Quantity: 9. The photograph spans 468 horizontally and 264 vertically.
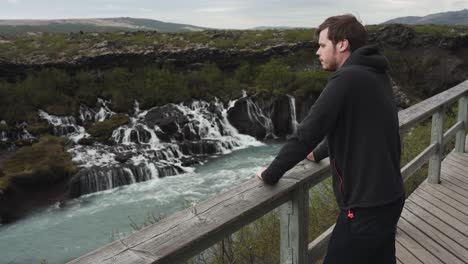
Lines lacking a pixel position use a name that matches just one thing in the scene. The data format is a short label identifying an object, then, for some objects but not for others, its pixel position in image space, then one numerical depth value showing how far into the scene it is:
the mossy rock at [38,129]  19.52
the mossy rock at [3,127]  19.33
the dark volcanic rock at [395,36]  35.62
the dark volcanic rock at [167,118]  20.59
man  2.17
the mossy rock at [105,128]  19.53
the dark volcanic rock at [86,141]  18.90
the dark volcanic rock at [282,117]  23.48
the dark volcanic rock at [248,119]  22.58
